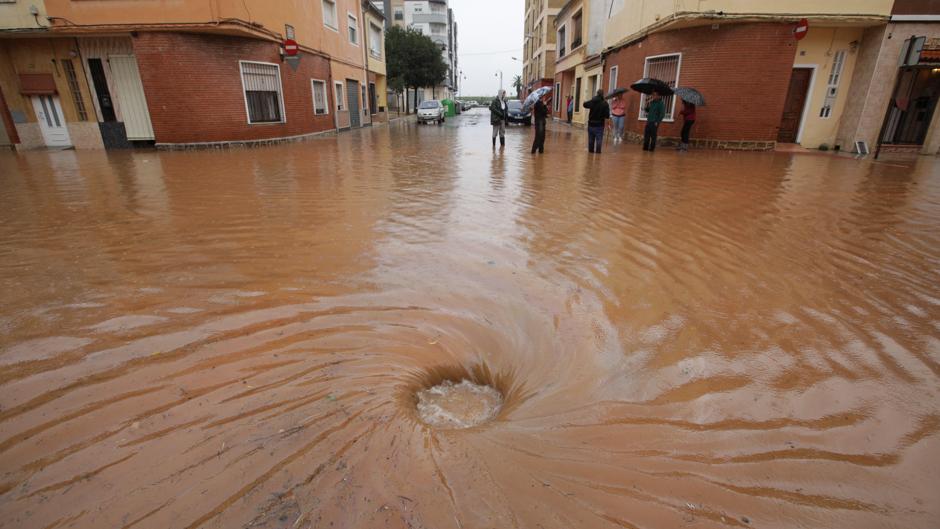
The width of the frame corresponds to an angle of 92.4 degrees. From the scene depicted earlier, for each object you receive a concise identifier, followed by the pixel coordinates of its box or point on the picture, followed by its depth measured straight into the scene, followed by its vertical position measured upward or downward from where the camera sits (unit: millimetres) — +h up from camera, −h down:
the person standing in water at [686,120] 13414 -354
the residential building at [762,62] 12844 +1332
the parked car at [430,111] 28781 -255
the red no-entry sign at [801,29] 12369 +2054
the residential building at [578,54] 21938 +2805
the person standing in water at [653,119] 12891 -317
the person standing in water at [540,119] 12227 -306
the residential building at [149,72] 12672 +997
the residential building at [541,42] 35875 +5408
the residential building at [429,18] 70250 +13332
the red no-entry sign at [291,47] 15633 +1953
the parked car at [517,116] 26969 -488
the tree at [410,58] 38094 +3911
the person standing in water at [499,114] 13141 -197
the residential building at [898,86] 12875 +627
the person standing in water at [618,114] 14875 -207
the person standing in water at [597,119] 11844 -295
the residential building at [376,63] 26703 +2609
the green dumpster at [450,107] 40006 -11
